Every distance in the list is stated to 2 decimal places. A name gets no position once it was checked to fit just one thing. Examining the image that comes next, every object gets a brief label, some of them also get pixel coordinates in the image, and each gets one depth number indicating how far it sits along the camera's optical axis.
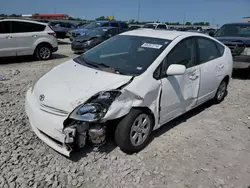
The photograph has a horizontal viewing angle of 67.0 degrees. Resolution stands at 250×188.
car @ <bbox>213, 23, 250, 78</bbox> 5.73
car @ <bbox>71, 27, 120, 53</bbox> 8.68
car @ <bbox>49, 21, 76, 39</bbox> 15.06
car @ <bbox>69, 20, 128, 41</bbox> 11.98
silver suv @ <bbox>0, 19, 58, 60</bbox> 7.06
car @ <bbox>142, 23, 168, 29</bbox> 18.04
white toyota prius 2.19
